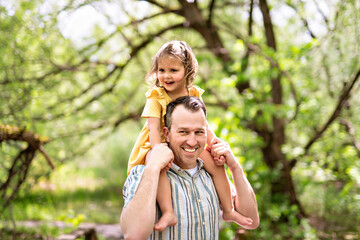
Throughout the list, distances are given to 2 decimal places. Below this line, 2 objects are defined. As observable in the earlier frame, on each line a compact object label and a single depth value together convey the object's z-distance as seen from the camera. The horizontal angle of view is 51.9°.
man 1.51
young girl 1.83
